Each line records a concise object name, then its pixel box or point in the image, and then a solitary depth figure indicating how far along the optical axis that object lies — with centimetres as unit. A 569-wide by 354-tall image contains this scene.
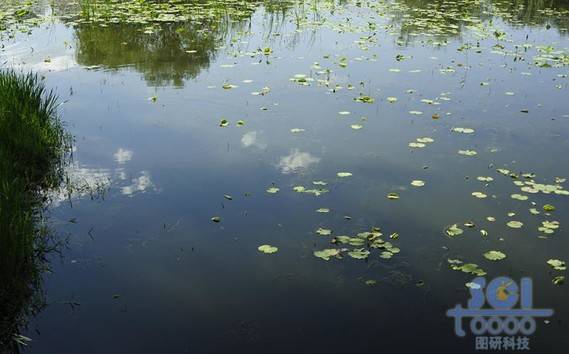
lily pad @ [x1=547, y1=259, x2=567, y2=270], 404
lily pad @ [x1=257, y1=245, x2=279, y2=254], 427
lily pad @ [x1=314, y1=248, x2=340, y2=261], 417
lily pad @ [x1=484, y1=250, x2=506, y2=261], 413
